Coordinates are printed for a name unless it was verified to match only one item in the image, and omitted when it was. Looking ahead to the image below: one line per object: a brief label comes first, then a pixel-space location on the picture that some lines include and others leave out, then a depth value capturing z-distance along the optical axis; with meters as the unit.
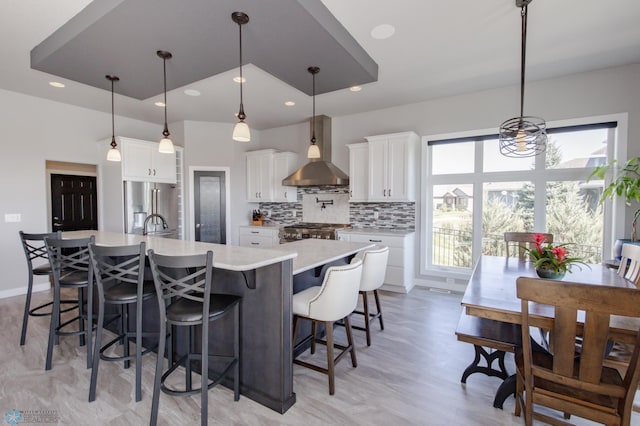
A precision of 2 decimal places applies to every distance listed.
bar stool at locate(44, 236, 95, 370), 2.26
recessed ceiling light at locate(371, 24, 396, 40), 2.59
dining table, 1.45
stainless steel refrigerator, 4.83
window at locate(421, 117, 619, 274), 3.67
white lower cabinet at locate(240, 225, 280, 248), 5.61
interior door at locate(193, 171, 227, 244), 5.56
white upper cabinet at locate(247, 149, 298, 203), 5.73
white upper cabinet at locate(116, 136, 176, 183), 4.72
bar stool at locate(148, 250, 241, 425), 1.67
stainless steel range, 4.82
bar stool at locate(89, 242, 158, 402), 1.95
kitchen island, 1.89
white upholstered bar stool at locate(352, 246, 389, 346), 2.59
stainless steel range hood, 4.81
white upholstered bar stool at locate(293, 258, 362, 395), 1.99
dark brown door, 5.30
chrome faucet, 5.02
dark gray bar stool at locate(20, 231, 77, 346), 2.65
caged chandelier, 2.17
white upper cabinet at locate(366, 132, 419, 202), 4.43
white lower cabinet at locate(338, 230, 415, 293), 4.31
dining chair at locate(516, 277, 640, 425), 1.26
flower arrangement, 2.13
